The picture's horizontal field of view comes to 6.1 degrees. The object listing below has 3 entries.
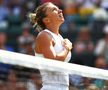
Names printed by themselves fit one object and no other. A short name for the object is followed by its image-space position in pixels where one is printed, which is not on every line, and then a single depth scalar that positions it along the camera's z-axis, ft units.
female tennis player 30.15
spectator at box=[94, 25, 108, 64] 72.09
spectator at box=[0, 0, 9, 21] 85.58
